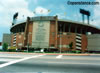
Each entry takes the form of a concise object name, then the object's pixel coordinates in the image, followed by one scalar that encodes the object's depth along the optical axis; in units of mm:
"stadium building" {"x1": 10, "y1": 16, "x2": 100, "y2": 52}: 60812
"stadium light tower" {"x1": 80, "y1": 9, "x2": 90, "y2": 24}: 72719
